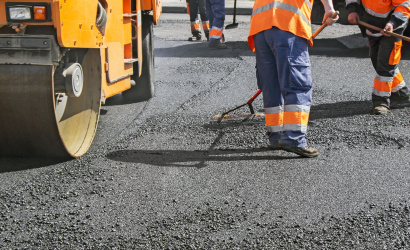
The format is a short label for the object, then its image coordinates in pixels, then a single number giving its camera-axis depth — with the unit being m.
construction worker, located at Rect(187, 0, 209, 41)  11.06
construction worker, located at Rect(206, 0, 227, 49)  9.98
